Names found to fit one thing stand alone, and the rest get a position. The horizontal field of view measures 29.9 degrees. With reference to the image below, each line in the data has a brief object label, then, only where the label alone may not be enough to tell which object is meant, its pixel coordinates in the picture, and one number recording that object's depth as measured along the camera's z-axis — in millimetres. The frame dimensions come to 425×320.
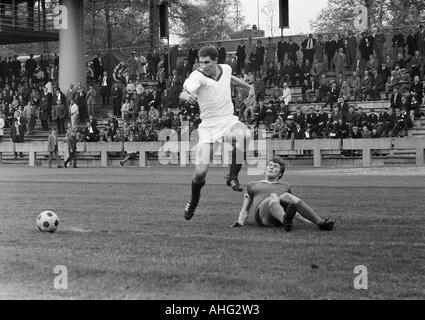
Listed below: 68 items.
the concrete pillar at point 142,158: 35094
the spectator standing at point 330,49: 35125
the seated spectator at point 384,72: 32781
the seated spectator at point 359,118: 31094
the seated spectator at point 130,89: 39088
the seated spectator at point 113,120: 37219
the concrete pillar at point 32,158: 38656
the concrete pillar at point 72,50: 43875
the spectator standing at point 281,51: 36656
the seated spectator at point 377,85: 32906
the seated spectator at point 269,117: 33031
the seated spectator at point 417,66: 32625
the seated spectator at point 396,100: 30916
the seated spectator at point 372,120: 30744
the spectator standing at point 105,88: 41516
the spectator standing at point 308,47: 35812
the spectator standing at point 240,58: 37781
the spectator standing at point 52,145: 35312
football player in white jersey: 11594
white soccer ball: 10609
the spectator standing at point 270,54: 37381
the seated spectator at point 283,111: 32844
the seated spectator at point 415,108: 30934
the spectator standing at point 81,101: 40031
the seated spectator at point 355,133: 30703
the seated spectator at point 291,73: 36000
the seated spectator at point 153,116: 35562
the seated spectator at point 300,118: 31914
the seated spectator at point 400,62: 33062
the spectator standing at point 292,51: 36281
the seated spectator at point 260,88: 35138
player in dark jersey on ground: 10281
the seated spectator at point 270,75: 36531
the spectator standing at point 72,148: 34859
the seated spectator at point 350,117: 31062
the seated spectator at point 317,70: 35344
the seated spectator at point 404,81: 32125
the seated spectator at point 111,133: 36800
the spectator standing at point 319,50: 35688
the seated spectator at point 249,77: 34438
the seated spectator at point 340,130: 31000
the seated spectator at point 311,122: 31766
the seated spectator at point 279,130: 32147
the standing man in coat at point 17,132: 39500
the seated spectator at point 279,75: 36438
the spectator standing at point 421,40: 33344
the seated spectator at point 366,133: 30469
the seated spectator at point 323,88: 33844
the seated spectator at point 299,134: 31703
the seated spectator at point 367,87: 32906
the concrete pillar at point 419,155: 29067
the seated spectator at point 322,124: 31688
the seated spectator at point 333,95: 32875
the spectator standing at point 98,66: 43594
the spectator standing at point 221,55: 37500
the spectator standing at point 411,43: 33562
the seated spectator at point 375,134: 30377
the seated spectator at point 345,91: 32875
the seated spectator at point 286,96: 34000
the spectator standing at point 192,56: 38312
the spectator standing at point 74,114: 39062
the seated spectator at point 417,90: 31250
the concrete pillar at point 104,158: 36625
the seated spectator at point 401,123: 30531
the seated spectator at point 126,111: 37803
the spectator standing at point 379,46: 34216
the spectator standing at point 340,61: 34781
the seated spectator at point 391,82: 32531
